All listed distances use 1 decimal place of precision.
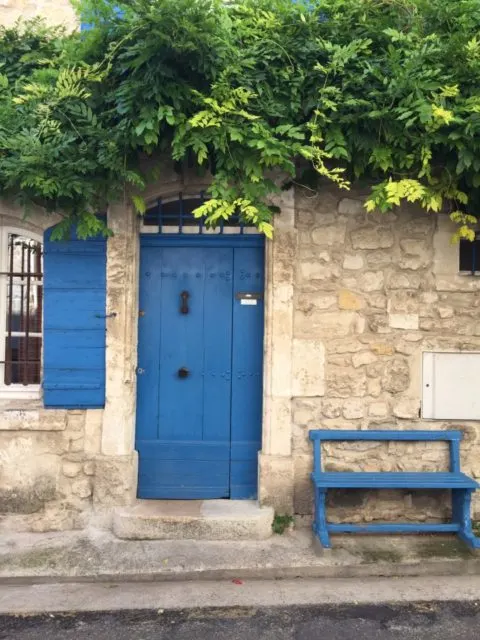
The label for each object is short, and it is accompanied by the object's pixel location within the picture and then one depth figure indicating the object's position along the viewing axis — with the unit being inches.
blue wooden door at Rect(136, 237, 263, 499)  165.0
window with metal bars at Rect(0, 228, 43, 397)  164.9
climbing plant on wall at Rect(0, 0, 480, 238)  127.2
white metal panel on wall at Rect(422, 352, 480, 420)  157.8
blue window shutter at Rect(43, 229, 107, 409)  156.3
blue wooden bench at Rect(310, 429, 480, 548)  144.0
